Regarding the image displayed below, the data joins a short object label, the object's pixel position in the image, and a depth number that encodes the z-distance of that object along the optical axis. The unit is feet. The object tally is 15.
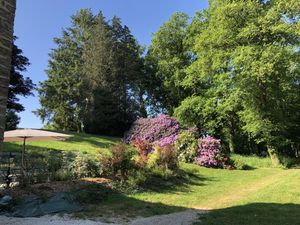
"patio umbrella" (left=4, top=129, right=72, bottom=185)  25.31
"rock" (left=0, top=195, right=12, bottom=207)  20.48
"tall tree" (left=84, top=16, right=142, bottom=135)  66.68
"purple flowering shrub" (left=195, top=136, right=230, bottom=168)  42.11
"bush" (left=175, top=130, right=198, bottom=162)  44.07
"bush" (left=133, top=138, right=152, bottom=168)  33.56
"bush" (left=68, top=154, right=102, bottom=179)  28.37
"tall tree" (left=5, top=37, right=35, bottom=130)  50.36
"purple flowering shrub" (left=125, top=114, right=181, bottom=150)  54.48
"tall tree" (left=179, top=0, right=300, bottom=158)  46.12
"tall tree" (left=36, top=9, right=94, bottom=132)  72.72
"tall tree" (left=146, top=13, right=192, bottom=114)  72.52
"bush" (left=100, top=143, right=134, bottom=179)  29.05
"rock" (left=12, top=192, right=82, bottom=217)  19.69
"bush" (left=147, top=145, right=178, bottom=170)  33.40
